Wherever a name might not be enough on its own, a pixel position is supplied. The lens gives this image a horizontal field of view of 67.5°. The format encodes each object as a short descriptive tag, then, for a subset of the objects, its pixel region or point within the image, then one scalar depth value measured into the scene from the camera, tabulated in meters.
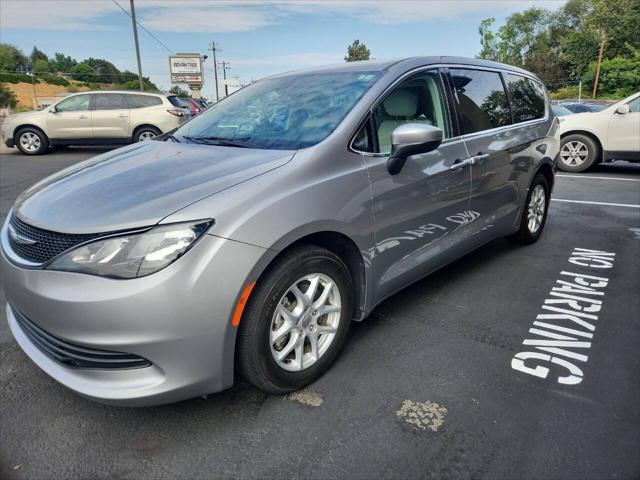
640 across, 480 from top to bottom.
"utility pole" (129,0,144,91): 21.75
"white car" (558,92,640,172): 8.62
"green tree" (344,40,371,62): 67.56
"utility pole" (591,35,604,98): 45.20
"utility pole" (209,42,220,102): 67.75
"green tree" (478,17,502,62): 53.98
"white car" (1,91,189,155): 12.07
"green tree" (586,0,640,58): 49.94
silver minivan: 1.83
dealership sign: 41.91
